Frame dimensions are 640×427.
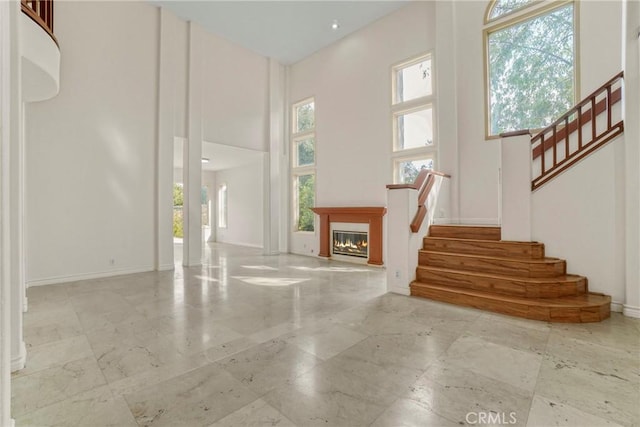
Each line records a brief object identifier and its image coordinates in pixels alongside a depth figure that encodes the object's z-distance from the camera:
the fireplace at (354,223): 6.32
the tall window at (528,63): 4.38
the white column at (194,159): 6.38
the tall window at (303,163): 8.00
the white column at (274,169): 8.02
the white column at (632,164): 3.10
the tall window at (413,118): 5.76
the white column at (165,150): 5.94
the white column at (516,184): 3.63
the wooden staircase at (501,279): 3.04
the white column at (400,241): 4.06
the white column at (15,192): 2.05
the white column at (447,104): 5.26
